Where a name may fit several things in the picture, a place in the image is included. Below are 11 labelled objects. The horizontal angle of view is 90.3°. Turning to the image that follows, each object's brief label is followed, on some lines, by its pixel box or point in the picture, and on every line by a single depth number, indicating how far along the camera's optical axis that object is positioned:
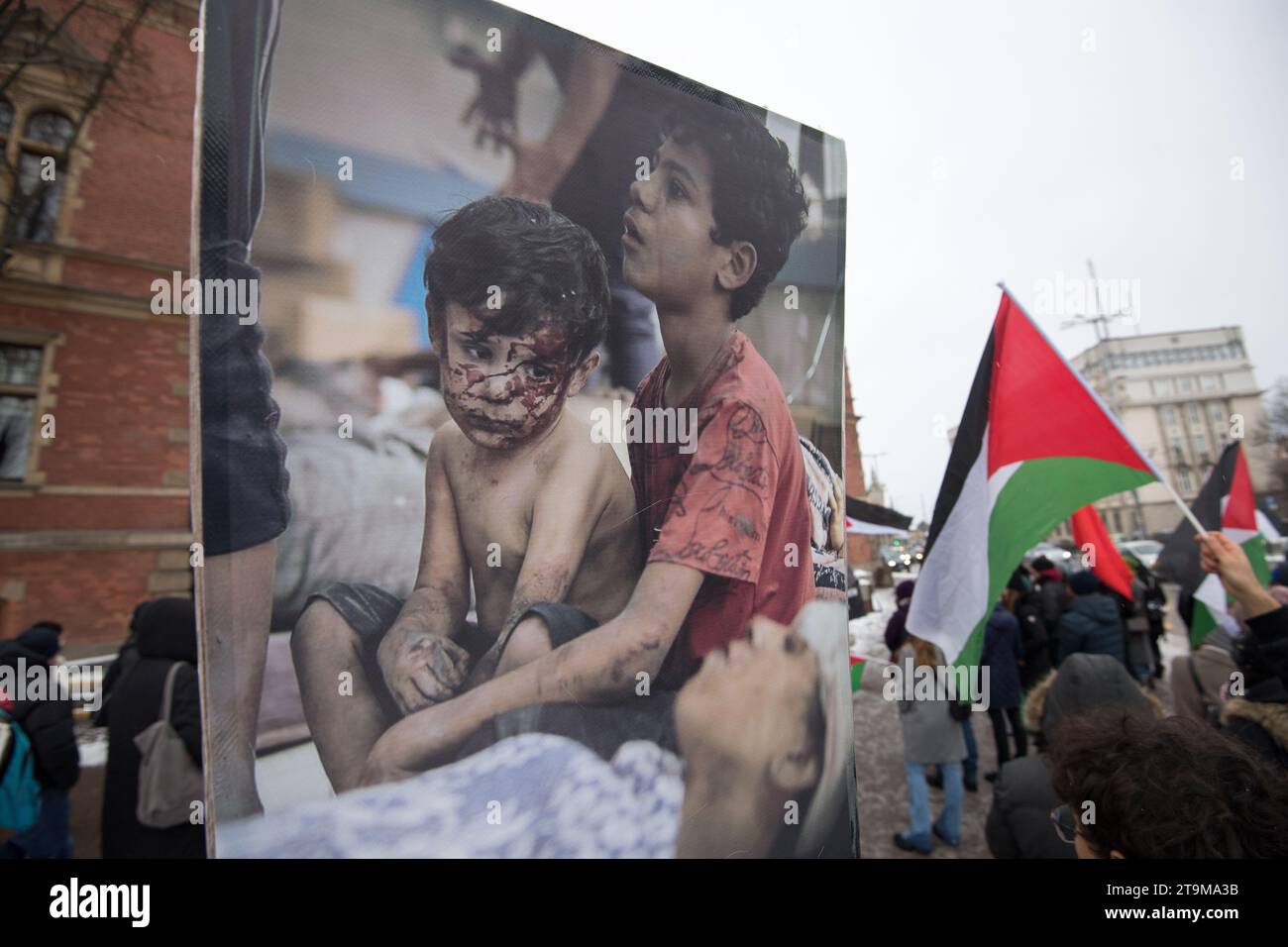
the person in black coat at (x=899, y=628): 5.42
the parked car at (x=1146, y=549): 22.03
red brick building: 10.18
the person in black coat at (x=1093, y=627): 5.29
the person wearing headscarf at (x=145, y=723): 2.83
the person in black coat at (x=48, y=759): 3.35
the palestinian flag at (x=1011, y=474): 3.04
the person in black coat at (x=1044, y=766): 2.33
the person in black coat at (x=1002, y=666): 5.50
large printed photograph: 1.44
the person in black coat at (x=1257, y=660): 2.12
